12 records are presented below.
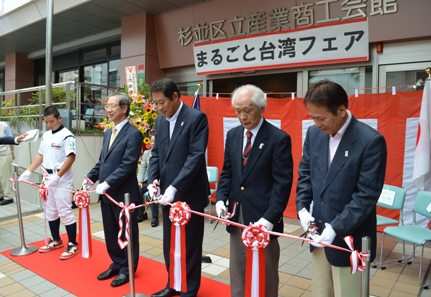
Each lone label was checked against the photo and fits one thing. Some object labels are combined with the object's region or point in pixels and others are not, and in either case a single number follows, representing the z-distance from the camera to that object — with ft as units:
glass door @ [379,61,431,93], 16.99
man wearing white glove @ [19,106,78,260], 12.85
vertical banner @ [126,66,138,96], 25.38
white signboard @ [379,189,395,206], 13.33
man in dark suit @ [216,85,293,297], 7.34
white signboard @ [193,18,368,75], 17.70
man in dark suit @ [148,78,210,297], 9.01
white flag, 13.14
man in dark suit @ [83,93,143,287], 10.52
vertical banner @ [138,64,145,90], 25.69
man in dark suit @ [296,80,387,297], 5.74
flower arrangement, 19.22
